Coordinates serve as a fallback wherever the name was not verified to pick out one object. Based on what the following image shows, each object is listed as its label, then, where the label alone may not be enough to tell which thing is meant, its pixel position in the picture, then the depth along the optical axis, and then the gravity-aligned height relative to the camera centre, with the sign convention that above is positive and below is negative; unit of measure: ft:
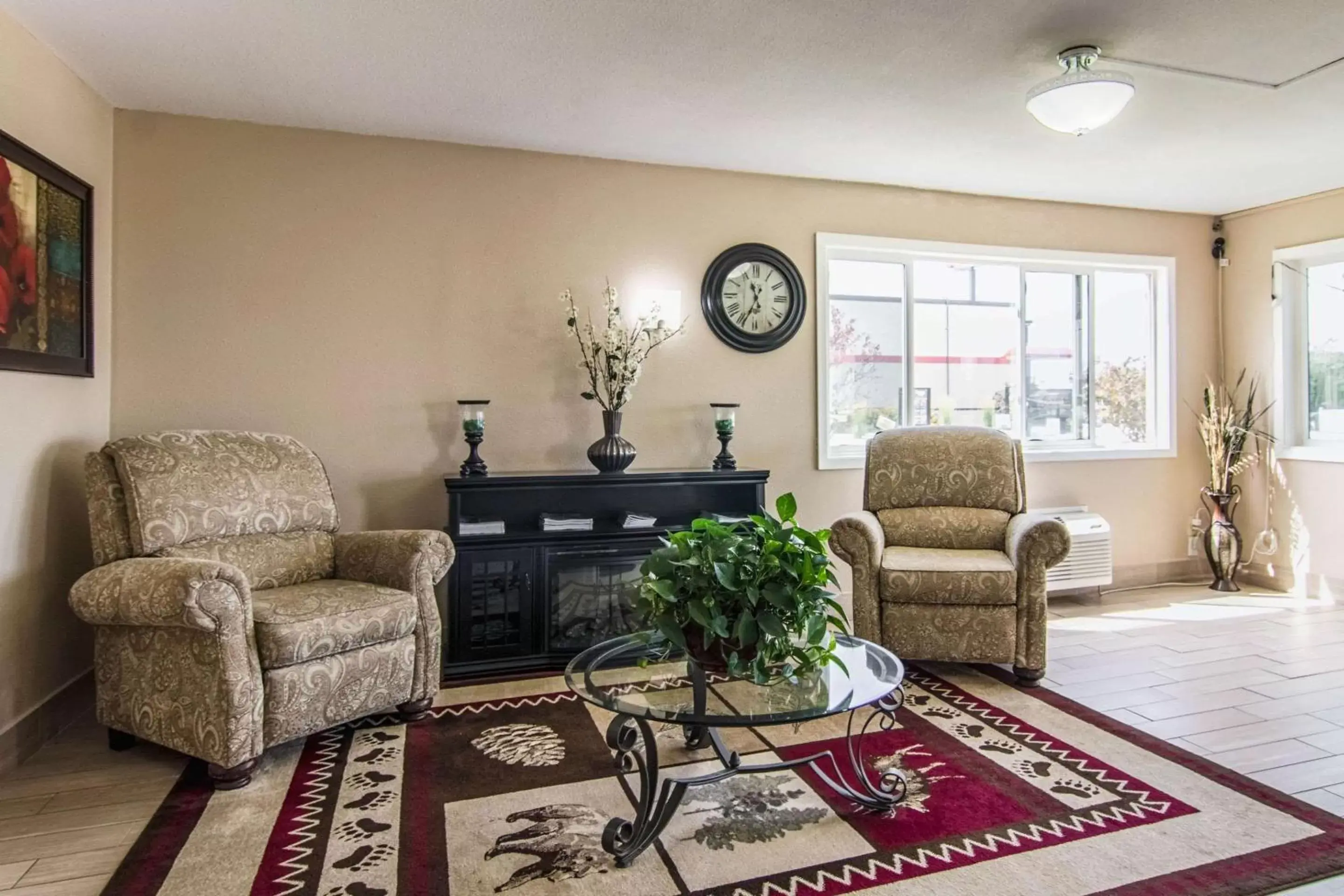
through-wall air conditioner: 15.23 -2.00
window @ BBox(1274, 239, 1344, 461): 15.55 +2.07
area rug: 6.14 -3.22
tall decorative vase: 16.14 -1.83
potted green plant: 6.49 -1.18
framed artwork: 8.41 +2.24
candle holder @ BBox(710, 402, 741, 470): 13.10 +0.44
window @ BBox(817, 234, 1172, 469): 14.98 +2.21
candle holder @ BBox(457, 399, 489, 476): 11.69 +0.42
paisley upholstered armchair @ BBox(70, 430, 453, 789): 7.63 -1.53
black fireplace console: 11.19 -1.67
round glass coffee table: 6.24 -1.99
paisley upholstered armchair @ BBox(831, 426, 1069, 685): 10.55 -1.85
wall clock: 13.70 +2.78
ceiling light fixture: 8.93 +4.09
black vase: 12.15 +0.05
